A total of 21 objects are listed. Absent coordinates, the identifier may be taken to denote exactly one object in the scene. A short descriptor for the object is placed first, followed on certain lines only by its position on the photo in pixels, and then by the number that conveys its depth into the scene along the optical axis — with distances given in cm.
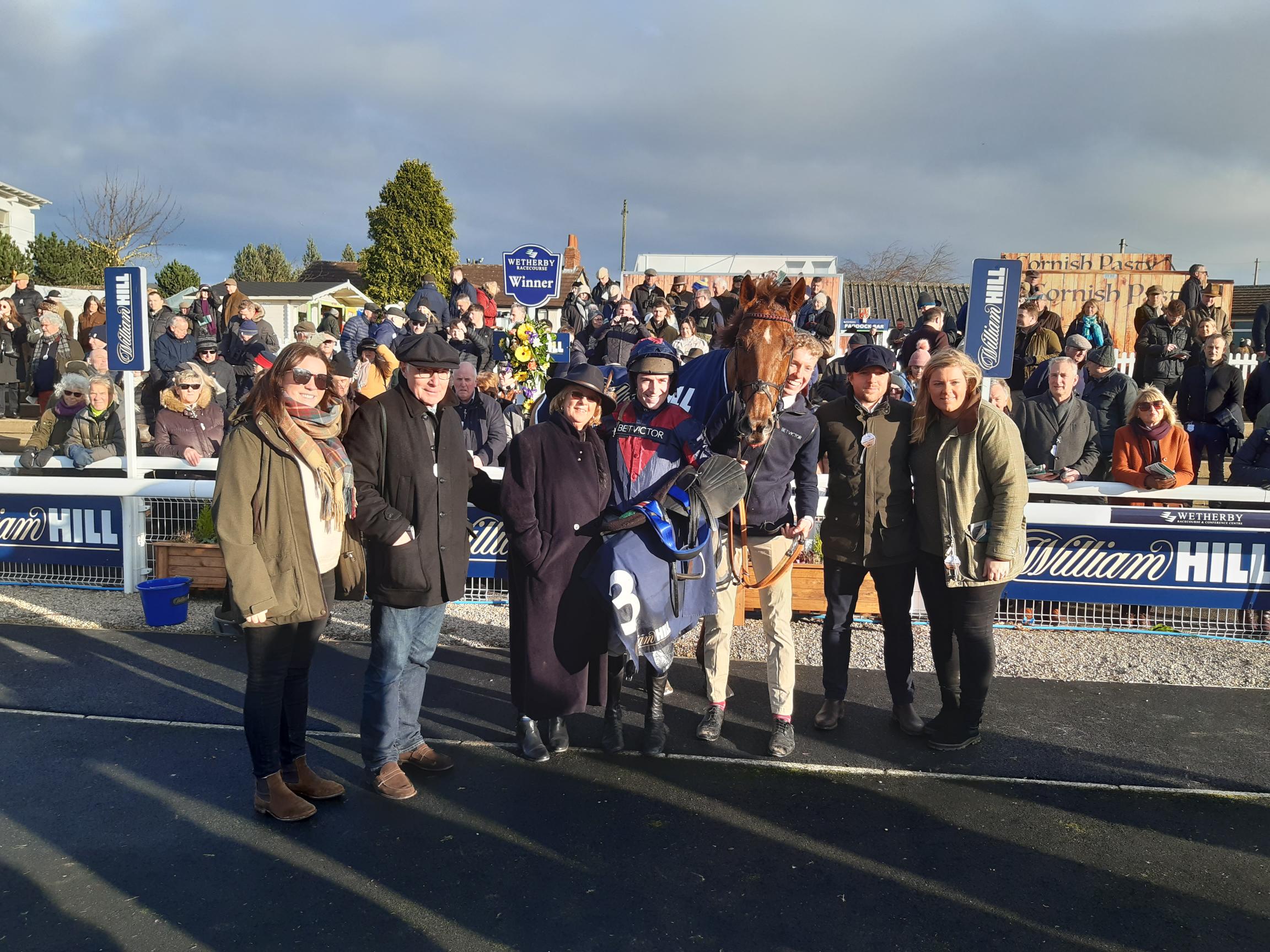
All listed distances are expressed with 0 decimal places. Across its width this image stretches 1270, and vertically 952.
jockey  424
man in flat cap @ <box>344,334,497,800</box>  381
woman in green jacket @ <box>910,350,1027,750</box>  422
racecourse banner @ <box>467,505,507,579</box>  679
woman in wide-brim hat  410
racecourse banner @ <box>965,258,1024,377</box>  592
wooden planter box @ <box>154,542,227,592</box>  680
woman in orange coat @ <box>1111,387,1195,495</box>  625
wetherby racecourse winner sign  1067
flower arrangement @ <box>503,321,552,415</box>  888
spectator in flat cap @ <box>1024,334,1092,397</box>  809
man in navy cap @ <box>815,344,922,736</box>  445
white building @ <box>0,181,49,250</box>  4300
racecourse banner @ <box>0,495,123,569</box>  698
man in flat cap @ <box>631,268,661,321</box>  1382
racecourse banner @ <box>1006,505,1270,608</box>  603
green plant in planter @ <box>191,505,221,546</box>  684
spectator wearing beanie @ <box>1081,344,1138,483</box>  750
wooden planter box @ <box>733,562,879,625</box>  639
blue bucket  607
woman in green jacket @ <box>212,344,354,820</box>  344
